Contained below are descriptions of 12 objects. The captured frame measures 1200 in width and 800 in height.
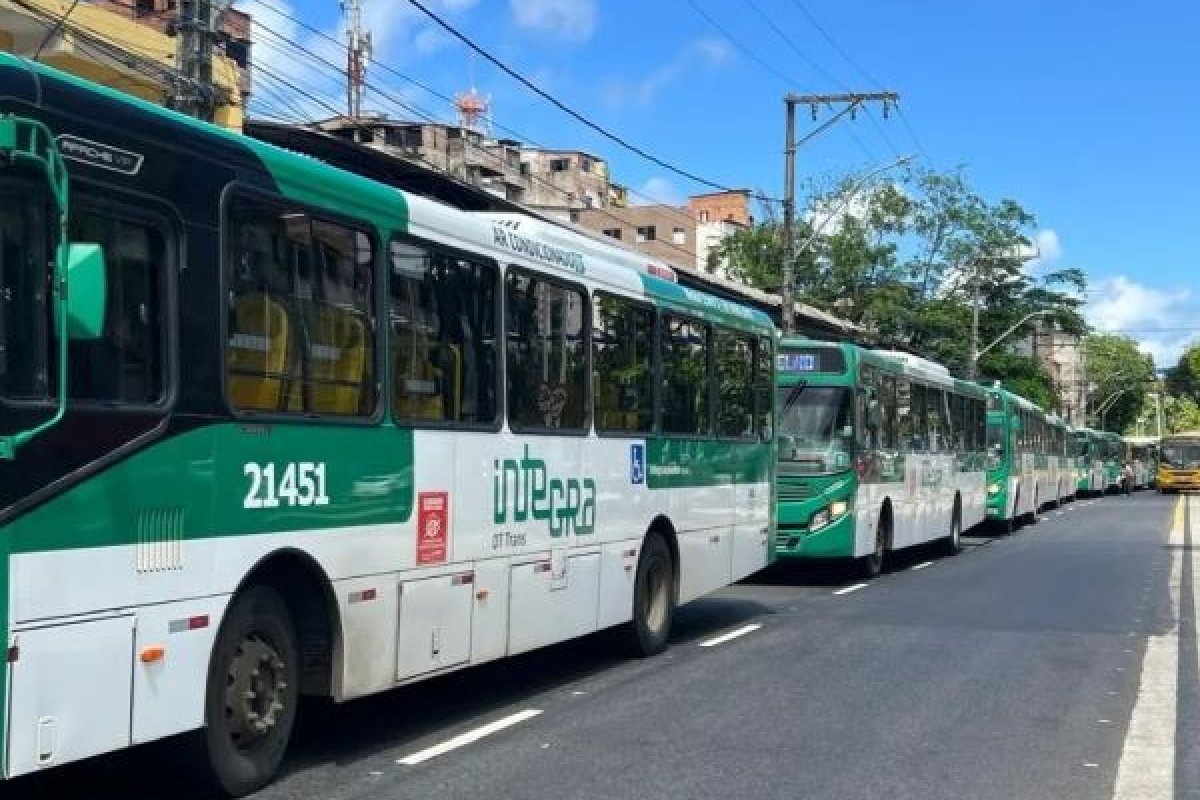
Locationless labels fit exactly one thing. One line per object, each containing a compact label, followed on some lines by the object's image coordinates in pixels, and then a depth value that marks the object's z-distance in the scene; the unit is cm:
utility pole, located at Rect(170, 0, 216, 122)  1221
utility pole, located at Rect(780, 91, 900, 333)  2875
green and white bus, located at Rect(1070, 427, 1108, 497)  5447
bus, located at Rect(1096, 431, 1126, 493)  6494
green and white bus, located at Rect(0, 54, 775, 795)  480
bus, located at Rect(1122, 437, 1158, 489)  7938
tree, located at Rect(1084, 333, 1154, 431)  11269
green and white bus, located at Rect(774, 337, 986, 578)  1664
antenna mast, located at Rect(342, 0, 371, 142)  1665
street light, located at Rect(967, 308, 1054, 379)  4909
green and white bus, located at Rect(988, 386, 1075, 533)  3047
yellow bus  6381
